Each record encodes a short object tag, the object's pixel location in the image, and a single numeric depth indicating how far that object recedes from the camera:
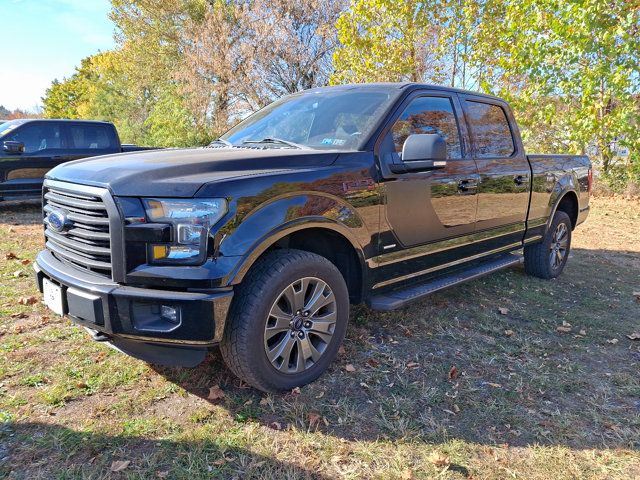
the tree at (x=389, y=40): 13.34
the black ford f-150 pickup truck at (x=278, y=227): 2.31
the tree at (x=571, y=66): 9.26
